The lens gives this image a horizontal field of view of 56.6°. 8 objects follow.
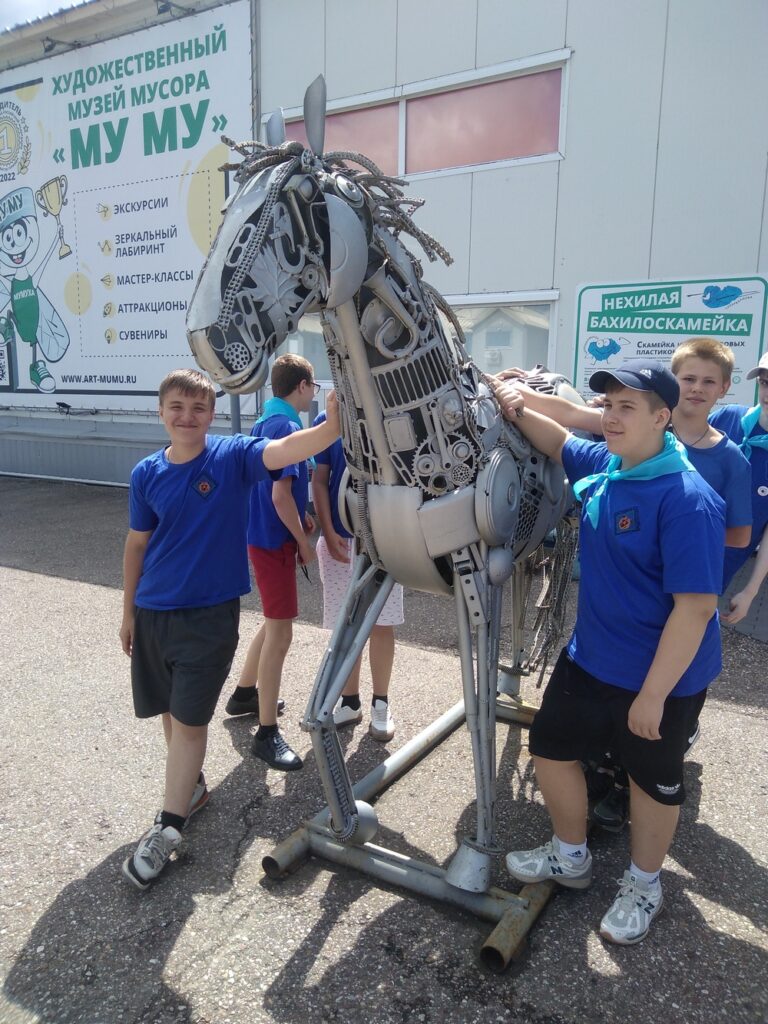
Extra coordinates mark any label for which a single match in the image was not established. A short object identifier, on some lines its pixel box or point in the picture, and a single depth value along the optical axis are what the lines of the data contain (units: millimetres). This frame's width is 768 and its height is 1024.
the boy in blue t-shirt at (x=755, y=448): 3133
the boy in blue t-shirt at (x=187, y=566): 2514
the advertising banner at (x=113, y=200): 8609
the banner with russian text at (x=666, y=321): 5789
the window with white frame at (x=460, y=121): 6445
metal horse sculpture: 1741
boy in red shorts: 3105
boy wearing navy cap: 1927
